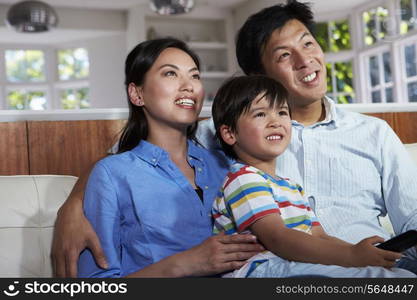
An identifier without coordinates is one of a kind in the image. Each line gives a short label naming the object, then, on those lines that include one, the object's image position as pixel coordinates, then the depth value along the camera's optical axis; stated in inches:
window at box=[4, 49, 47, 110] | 331.6
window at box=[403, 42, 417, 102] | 246.1
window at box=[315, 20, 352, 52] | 288.8
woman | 55.0
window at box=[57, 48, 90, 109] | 337.7
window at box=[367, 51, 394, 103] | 261.7
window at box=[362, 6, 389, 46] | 264.3
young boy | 47.4
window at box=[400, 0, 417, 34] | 243.4
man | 60.1
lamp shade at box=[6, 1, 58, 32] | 179.8
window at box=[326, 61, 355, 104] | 286.4
